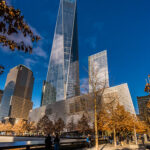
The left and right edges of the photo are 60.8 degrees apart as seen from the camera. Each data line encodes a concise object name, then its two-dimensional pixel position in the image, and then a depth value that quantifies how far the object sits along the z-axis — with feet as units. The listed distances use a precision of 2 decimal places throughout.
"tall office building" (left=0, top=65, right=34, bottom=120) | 638.94
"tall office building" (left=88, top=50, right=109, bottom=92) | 457.76
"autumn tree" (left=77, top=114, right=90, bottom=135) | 183.62
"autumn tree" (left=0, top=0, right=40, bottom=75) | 11.88
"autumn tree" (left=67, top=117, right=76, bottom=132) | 225.76
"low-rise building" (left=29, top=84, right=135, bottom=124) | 219.78
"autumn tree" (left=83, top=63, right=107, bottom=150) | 53.16
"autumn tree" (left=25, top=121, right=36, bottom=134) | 285.60
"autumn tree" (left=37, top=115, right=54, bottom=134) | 229.37
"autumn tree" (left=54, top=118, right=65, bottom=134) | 223.26
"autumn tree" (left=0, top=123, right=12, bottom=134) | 403.01
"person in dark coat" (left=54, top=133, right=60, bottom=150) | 40.13
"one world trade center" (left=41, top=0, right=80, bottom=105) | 370.73
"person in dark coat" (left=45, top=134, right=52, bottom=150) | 39.51
